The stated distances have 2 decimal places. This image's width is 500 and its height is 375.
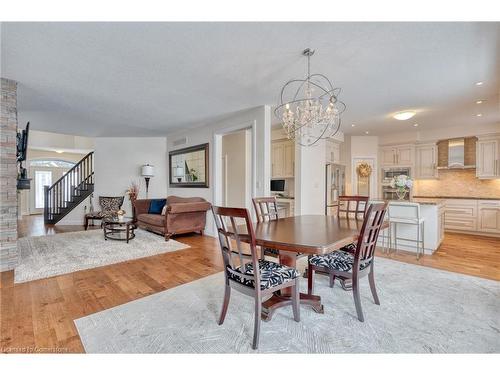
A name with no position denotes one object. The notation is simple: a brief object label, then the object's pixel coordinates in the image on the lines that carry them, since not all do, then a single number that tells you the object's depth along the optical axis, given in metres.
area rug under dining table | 1.66
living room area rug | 3.16
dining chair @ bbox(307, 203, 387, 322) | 1.90
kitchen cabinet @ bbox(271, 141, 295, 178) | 5.66
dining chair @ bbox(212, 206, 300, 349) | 1.64
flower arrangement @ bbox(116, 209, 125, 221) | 4.62
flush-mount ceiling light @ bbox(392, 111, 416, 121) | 4.26
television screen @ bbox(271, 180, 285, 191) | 5.93
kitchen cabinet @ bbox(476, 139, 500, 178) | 5.25
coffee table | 4.52
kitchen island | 3.91
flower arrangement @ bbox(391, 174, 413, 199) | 4.13
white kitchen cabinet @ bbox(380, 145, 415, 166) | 6.25
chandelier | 2.59
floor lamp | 6.57
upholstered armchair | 6.34
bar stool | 3.75
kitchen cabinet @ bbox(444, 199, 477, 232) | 5.44
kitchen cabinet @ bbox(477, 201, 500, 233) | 5.16
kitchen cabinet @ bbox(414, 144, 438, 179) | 6.04
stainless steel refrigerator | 5.42
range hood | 5.64
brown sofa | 4.76
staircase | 6.89
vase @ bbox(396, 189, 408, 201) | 4.20
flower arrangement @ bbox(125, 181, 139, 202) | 6.59
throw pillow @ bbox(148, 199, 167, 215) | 5.95
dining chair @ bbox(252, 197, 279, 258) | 2.89
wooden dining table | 1.64
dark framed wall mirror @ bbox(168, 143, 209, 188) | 5.54
